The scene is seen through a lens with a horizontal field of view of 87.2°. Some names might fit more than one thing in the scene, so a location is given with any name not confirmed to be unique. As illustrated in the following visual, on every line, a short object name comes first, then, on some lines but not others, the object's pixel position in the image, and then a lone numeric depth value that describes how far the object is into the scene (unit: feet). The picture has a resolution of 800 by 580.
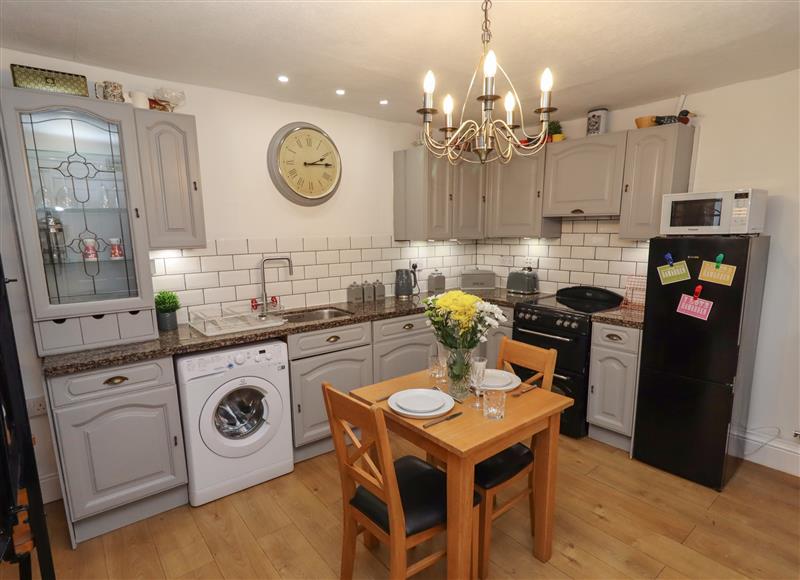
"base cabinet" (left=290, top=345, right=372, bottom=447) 8.84
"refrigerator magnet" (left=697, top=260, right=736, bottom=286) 7.49
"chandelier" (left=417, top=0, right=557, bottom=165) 4.43
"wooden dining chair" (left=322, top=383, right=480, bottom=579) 4.82
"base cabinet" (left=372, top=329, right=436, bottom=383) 10.12
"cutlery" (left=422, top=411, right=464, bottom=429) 5.25
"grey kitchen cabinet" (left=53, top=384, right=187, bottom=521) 6.61
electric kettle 11.90
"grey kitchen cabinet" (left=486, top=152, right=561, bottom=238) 11.52
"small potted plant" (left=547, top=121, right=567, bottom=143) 10.94
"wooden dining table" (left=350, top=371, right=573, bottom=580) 4.93
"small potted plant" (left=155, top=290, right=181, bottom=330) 8.28
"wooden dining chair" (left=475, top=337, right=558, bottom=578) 5.84
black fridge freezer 7.57
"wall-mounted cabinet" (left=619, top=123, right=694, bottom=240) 9.00
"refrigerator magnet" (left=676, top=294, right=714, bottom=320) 7.79
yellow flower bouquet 5.53
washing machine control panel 7.34
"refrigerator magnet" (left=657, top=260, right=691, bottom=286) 8.02
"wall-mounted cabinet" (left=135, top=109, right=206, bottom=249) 7.50
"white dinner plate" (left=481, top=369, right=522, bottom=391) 6.30
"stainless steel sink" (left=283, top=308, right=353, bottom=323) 10.30
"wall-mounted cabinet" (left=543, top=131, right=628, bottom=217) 9.85
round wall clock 9.85
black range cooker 9.64
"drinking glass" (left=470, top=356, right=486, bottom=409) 6.09
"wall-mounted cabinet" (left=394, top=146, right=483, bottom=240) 11.48
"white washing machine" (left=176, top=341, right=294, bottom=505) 7.47
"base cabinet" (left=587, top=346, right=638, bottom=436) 9.11
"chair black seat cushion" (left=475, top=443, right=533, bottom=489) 5.86
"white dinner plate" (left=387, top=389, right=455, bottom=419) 5.45
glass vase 5.85
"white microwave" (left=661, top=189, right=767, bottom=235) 7.59
